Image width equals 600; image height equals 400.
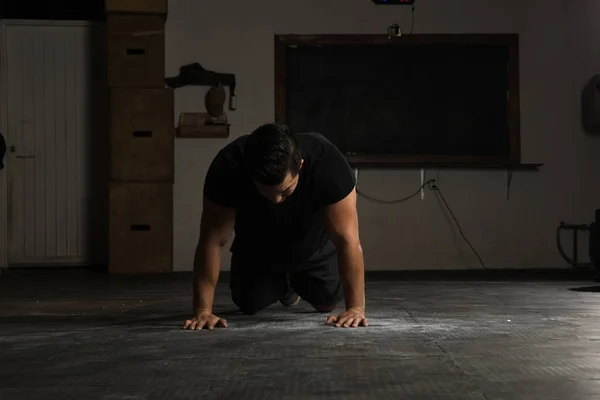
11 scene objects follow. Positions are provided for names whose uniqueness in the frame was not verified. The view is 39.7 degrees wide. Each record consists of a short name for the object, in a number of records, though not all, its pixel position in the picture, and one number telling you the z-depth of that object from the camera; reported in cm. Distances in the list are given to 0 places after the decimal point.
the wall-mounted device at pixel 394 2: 619
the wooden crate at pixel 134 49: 596
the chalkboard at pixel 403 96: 621
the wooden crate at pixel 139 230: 592
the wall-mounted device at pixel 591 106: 611
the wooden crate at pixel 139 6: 592
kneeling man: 251
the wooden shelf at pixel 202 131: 616
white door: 637
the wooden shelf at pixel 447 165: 620
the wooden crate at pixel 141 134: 597
